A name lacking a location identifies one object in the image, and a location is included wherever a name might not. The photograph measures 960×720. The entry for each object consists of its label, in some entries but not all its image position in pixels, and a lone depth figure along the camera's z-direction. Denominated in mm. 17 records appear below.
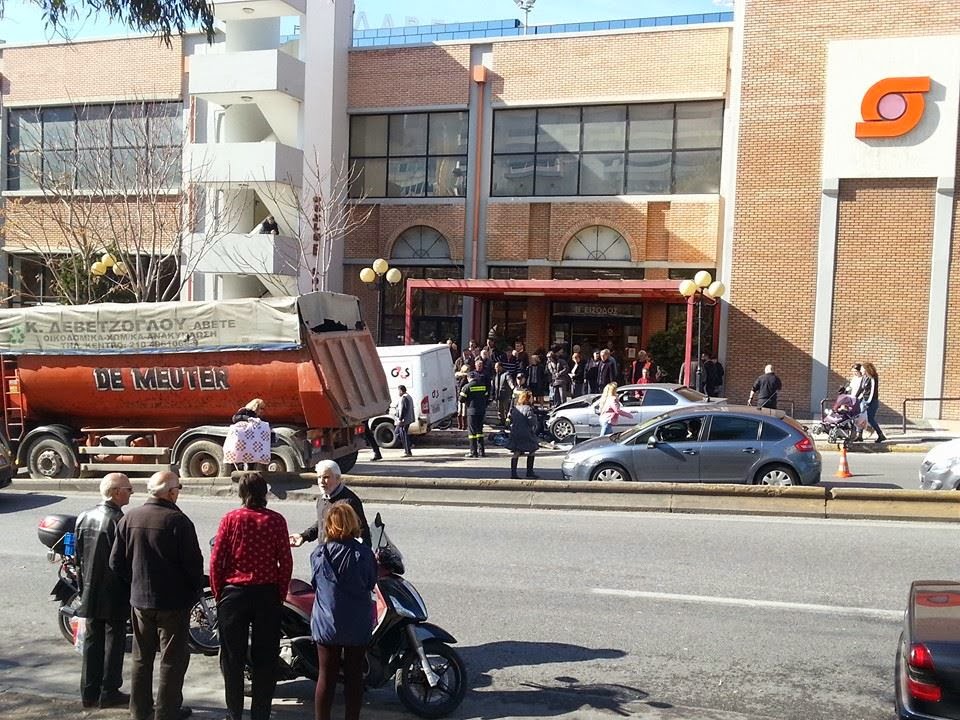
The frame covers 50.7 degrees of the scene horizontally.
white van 21609
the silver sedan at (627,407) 20844
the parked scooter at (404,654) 6684
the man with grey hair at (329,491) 7359
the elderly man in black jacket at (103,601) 6719
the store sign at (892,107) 26047
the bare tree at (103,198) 27547
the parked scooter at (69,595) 7684
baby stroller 21469
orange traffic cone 17250
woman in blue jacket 5977
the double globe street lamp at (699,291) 24078
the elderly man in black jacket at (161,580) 6227
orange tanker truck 15555
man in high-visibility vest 20328
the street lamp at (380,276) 26544
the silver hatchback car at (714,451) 14523
